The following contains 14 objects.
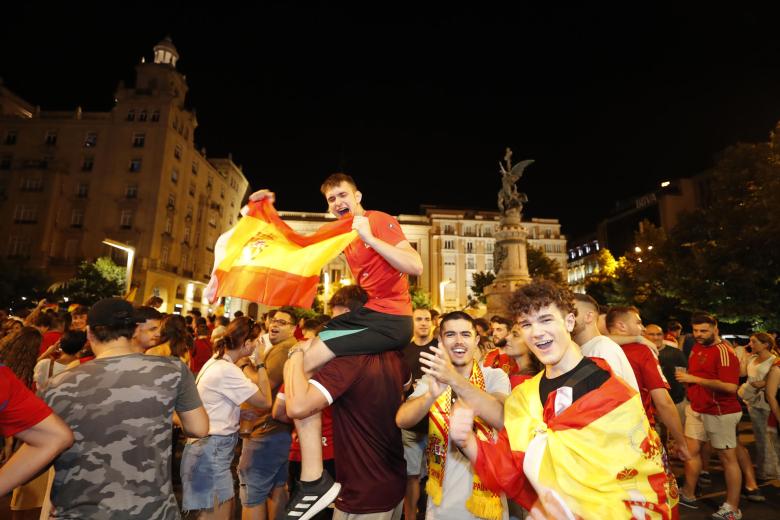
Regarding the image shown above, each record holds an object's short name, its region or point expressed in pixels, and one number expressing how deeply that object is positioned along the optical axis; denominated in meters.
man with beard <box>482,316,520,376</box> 6.59
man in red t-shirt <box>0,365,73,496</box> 2.29
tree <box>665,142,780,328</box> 20.08
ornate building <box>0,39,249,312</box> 42.19
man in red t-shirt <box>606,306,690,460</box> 4.38
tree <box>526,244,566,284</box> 55.69
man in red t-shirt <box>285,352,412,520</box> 3.08
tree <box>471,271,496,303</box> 60.33
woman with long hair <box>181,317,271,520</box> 4.31
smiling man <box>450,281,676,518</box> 2.19
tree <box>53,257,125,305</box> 34.50
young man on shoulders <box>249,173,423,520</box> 3.21
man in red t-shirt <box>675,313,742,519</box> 6.18
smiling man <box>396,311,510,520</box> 2.78
